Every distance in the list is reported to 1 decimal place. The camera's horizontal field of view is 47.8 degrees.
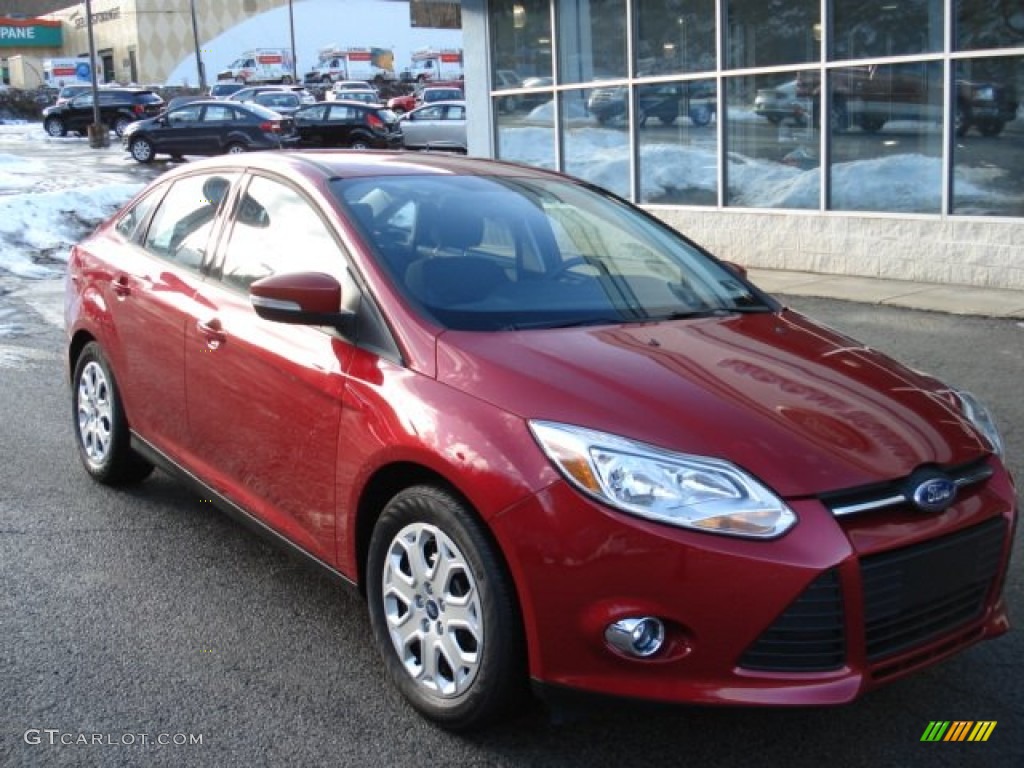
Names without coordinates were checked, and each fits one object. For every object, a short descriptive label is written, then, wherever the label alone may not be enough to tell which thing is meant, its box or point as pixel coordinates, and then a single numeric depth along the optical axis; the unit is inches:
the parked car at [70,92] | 1708.9
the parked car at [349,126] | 1213.7
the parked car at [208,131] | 1167.0
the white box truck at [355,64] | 3109.5
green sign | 3388.3
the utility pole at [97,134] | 1406.0
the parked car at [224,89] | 2066.2
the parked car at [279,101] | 1630.2
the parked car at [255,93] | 1699.7
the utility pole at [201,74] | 2456.0
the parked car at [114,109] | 1627.7
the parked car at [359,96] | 1770.7
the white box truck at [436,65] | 3019.2
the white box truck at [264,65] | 3006.9
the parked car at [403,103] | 1795.0
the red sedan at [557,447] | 111.7
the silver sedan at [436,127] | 1178.0
